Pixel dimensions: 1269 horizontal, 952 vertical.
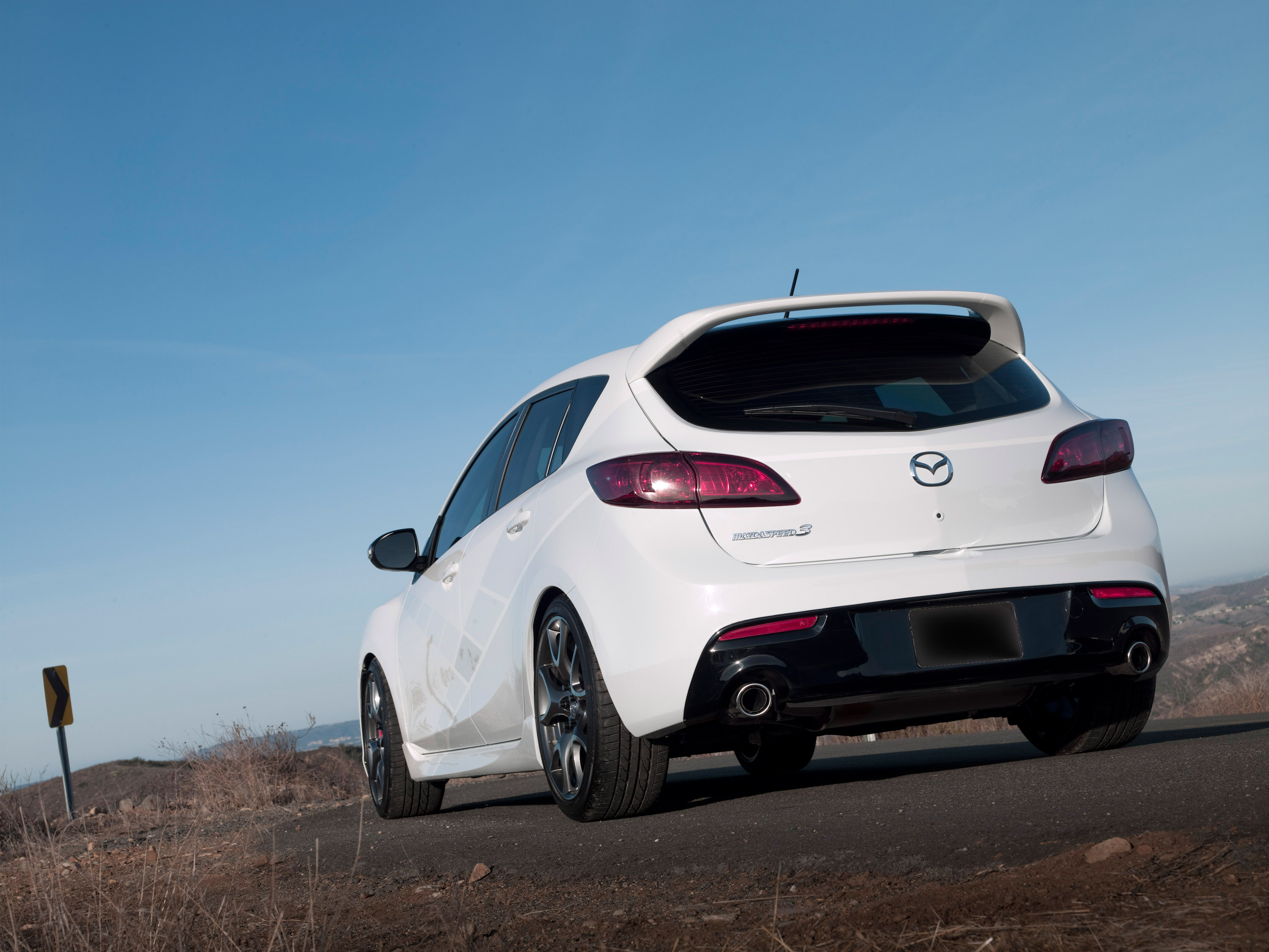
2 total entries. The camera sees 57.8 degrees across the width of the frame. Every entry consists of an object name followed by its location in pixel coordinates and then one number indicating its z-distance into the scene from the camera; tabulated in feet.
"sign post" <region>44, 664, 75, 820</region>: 50.60
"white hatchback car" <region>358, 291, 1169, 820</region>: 12.32
